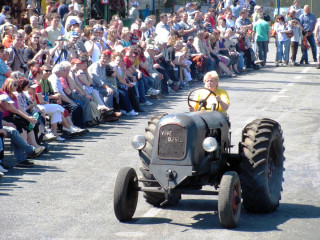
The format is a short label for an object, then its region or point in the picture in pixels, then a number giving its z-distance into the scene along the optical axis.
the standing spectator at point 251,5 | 41.03
